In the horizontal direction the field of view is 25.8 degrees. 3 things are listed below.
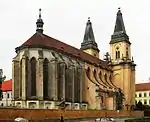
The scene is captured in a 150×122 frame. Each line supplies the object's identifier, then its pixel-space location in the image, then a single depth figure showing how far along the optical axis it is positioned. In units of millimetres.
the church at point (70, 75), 59875
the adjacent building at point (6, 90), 90981
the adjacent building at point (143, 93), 131125
